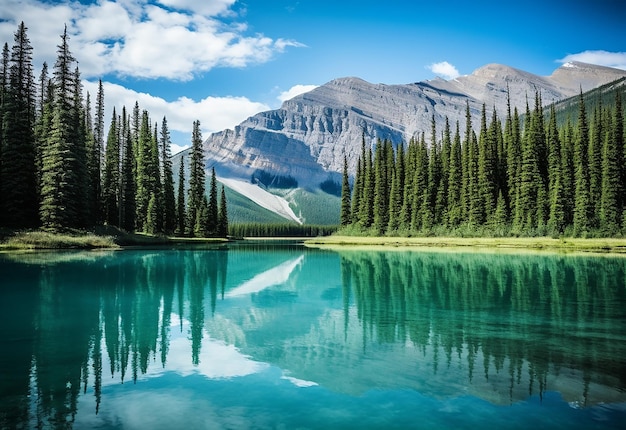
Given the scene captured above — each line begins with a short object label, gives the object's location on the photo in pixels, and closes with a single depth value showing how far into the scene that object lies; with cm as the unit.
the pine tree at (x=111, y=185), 7881
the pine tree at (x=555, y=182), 7219
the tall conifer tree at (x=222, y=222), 10975
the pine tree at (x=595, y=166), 7018
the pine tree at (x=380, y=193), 10088
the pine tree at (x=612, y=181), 6769
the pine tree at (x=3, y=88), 5365
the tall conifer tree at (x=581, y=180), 6938
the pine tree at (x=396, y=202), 9781
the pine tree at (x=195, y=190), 9819
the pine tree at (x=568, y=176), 7350
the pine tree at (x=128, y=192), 7843
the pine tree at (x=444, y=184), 9231
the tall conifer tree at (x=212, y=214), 10144
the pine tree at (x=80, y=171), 5772
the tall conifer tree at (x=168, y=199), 9150
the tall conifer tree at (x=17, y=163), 5253
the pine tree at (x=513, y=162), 8006
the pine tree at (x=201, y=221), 9788
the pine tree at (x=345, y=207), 11519
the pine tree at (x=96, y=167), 6881
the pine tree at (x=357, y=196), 11357
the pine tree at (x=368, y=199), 10538
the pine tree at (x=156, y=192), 8256
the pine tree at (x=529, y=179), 7659
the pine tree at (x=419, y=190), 9331
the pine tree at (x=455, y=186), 8738
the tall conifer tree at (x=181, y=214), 9606
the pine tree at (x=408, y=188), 9588
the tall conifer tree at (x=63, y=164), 5291
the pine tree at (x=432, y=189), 9131
